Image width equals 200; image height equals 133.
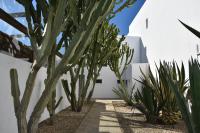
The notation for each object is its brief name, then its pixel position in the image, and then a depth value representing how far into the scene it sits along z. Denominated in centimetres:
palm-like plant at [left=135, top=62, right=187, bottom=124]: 299
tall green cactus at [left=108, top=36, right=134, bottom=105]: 565
